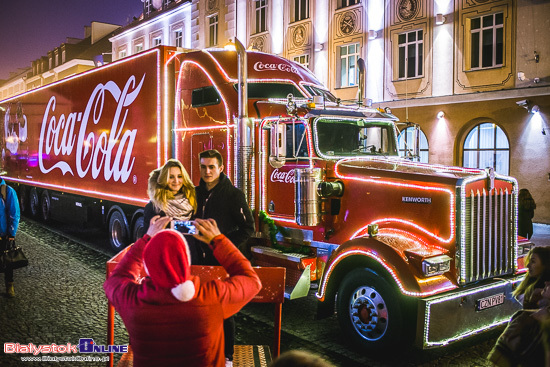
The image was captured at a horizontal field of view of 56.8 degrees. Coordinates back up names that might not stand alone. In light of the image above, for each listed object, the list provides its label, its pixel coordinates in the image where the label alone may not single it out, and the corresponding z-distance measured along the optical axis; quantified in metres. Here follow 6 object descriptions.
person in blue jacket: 6.99
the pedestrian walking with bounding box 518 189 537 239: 9.45
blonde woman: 4.44
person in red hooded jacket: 2.12
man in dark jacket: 4.74
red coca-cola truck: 4.93
